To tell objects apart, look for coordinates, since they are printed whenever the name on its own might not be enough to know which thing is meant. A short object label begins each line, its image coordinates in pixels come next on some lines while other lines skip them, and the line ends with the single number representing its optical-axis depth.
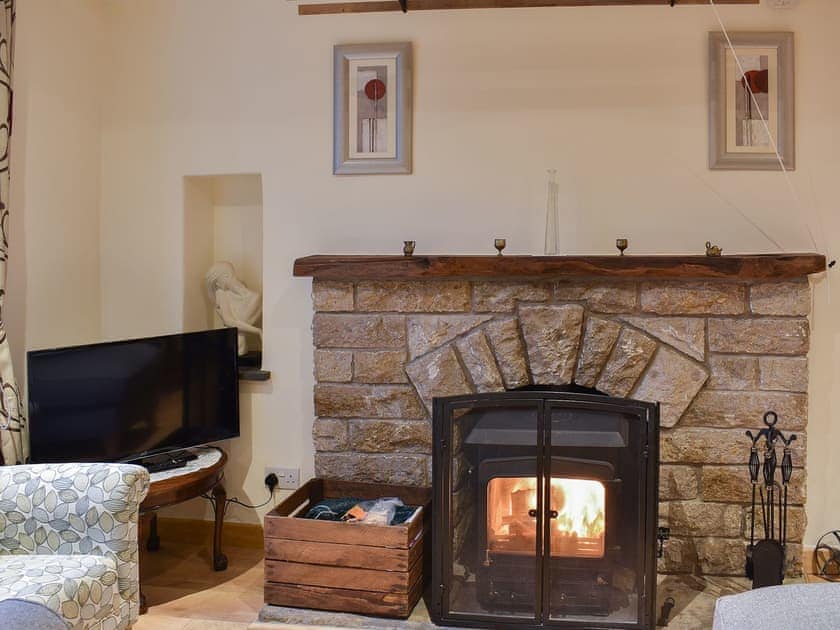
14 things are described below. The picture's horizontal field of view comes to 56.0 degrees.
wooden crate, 2.56
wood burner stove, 2.47
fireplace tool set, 2.65
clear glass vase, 2.93
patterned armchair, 2.17
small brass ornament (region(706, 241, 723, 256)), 2.77
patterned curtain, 2.61
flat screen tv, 2.59
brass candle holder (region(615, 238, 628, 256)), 2.76
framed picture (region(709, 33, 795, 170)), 2.90
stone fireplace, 2.80
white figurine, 3.28
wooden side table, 2.64
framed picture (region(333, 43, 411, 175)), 3.06
